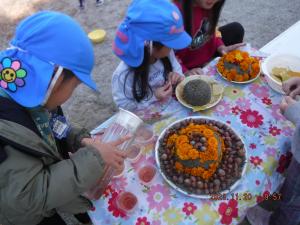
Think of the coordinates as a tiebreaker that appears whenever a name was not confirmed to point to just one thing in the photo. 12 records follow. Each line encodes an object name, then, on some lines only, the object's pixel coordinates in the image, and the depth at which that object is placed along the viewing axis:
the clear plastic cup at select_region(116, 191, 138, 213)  1.22
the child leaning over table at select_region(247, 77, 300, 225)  1.31
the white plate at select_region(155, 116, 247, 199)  1.22
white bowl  1.67
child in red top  1.82
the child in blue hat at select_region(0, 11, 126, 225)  0.96
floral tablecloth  1.20
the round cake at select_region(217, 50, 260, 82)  1.63
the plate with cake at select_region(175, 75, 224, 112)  1.51
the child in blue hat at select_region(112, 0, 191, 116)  1.38
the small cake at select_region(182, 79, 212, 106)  1.50
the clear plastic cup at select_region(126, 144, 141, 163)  1.36
